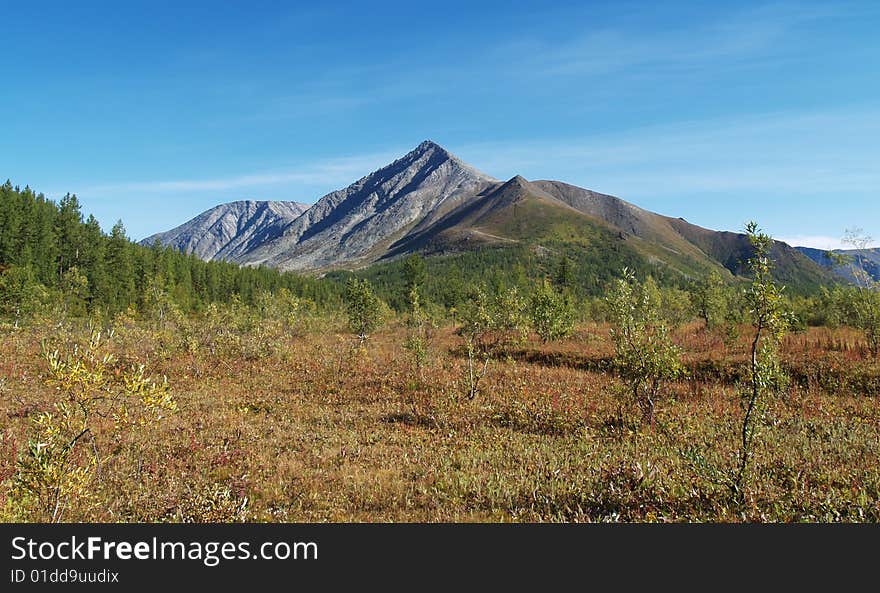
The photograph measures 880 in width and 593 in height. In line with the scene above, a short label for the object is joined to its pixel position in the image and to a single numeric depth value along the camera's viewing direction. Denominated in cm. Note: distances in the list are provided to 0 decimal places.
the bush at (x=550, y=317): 3834
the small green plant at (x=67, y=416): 712
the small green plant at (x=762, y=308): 950
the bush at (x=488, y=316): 2366
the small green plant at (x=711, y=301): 4631
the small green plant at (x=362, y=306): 4347
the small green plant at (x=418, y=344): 2844
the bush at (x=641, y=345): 1653
